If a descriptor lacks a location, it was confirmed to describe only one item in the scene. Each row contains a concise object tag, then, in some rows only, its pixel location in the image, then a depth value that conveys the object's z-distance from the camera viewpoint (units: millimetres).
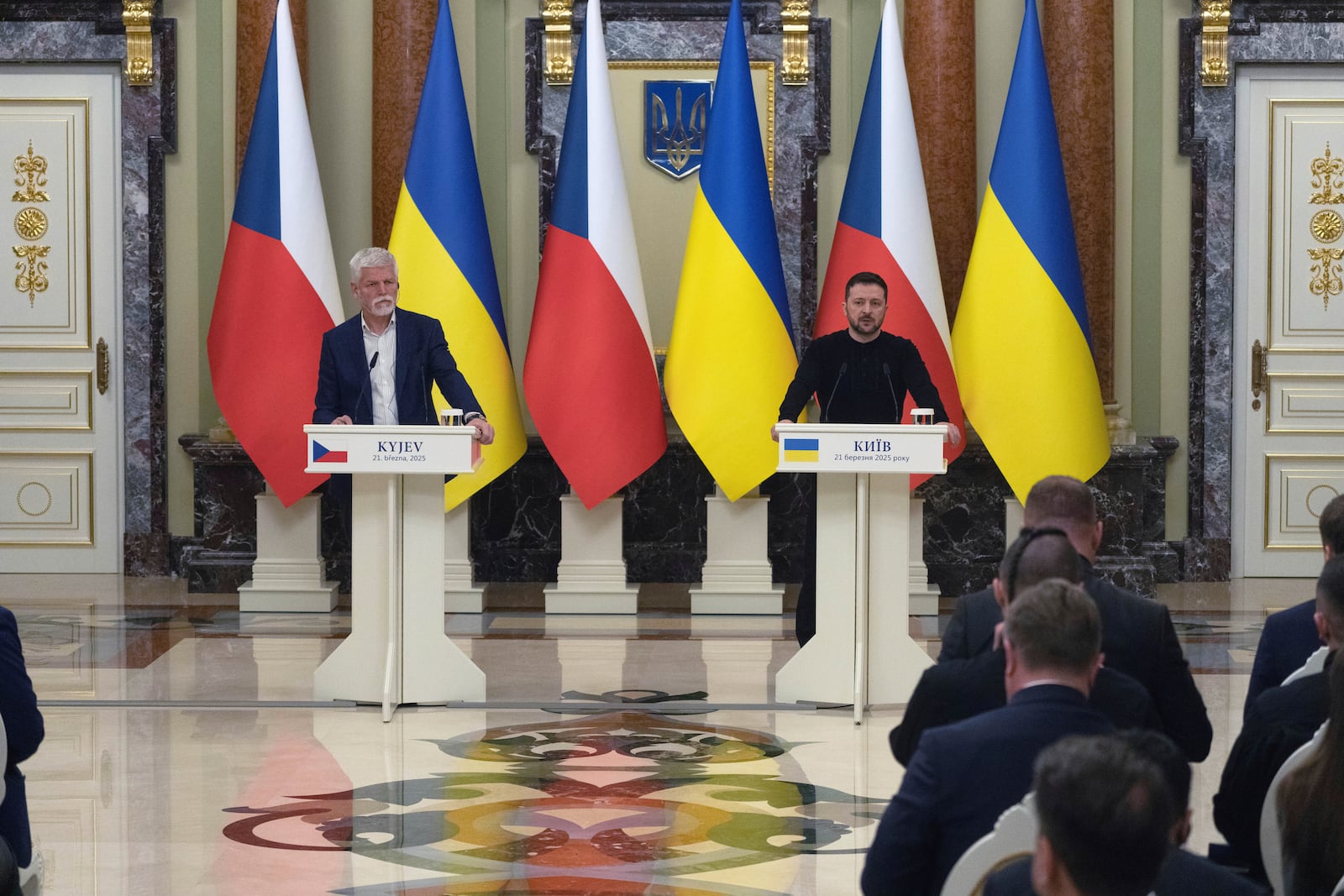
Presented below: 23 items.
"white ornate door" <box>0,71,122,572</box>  18203
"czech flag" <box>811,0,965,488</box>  15234
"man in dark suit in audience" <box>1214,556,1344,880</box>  5508
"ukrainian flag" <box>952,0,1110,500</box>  15250
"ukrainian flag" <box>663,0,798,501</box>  15430
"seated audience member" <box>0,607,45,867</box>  6309
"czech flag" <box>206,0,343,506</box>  15719
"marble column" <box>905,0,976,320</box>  17141
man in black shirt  12008
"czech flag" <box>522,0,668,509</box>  15570
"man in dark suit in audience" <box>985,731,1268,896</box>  3539
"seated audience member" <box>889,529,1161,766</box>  5746
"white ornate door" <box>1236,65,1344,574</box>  17812
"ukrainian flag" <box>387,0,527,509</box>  15672
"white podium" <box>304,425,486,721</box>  11414
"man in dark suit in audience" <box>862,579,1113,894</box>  4473
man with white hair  11609
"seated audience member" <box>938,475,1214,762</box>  6367
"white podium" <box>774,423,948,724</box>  11273
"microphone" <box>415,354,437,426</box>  11805
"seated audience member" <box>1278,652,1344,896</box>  4527
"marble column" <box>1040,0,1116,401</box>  16969
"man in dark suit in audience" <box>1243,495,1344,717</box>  6520
